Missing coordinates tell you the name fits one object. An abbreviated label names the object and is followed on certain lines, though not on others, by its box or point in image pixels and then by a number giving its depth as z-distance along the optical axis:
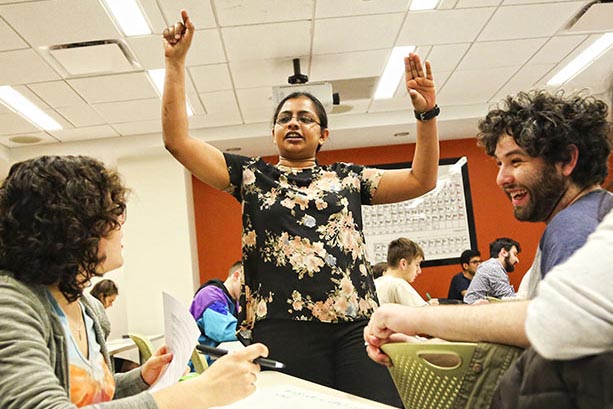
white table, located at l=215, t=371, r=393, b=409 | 0.97
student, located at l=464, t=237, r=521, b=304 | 4.36
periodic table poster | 7.17
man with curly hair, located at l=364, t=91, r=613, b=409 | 0.56
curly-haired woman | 0.84
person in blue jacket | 3.38
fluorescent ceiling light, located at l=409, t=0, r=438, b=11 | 3.94
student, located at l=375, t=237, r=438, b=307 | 4.26
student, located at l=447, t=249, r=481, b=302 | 6.56
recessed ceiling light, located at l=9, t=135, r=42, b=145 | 5.97
